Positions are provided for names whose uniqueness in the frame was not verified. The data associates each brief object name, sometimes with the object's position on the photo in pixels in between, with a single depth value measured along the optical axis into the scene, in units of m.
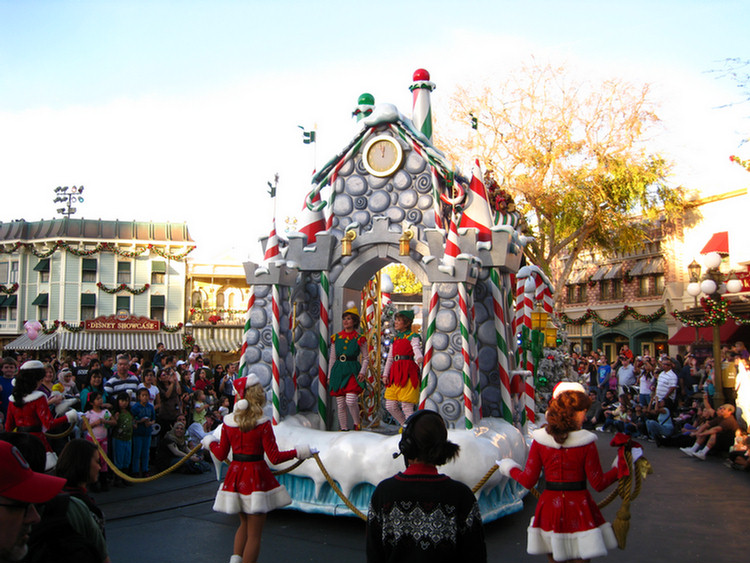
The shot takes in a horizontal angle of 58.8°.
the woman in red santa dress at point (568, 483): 4.23
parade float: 7.28
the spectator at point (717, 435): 11.47
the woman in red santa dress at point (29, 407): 7.04
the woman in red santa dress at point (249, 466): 5.22
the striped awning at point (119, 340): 34.53
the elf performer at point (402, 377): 7.99
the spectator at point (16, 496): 2.04
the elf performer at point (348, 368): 8.12
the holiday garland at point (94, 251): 36.69
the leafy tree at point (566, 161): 21.97
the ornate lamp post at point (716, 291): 12.38
